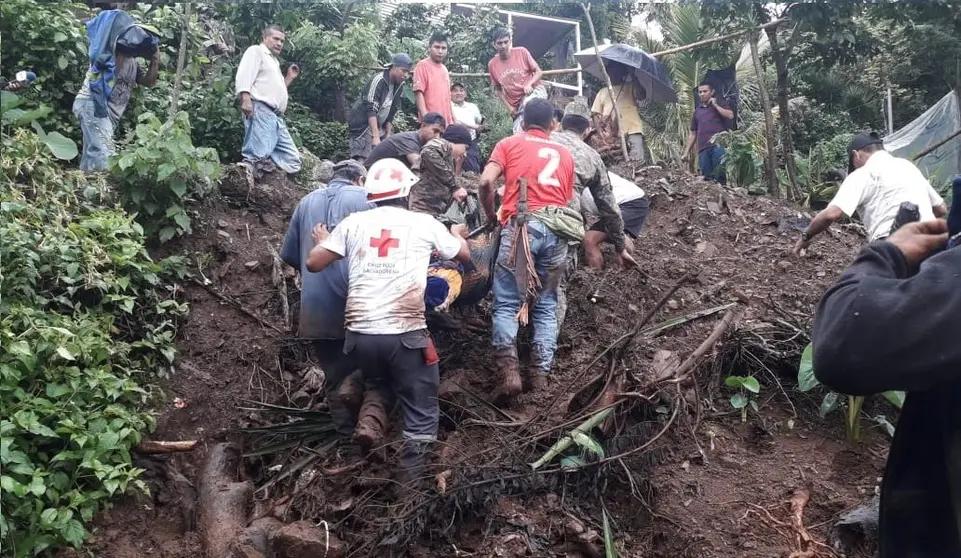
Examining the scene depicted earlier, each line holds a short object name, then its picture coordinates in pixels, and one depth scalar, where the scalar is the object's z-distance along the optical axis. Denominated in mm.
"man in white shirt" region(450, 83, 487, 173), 10188
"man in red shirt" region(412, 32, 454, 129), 9648
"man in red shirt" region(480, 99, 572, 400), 5840
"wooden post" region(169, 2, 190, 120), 7117
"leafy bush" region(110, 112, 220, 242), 6703
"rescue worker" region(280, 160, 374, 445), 5527
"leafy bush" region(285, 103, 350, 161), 11156
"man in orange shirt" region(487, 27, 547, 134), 10281
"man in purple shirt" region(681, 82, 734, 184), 10695
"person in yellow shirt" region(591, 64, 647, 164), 11031
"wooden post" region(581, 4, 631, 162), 10519
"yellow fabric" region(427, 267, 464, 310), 5891
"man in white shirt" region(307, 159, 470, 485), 4957
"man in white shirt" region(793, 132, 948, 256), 6152
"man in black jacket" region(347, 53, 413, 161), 9664
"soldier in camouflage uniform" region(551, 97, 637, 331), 6410
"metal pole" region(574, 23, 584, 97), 15469
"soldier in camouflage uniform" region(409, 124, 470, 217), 6500
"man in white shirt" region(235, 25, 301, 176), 8422
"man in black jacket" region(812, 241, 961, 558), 1615
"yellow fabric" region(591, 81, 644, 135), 11031
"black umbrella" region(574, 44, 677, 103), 10859
